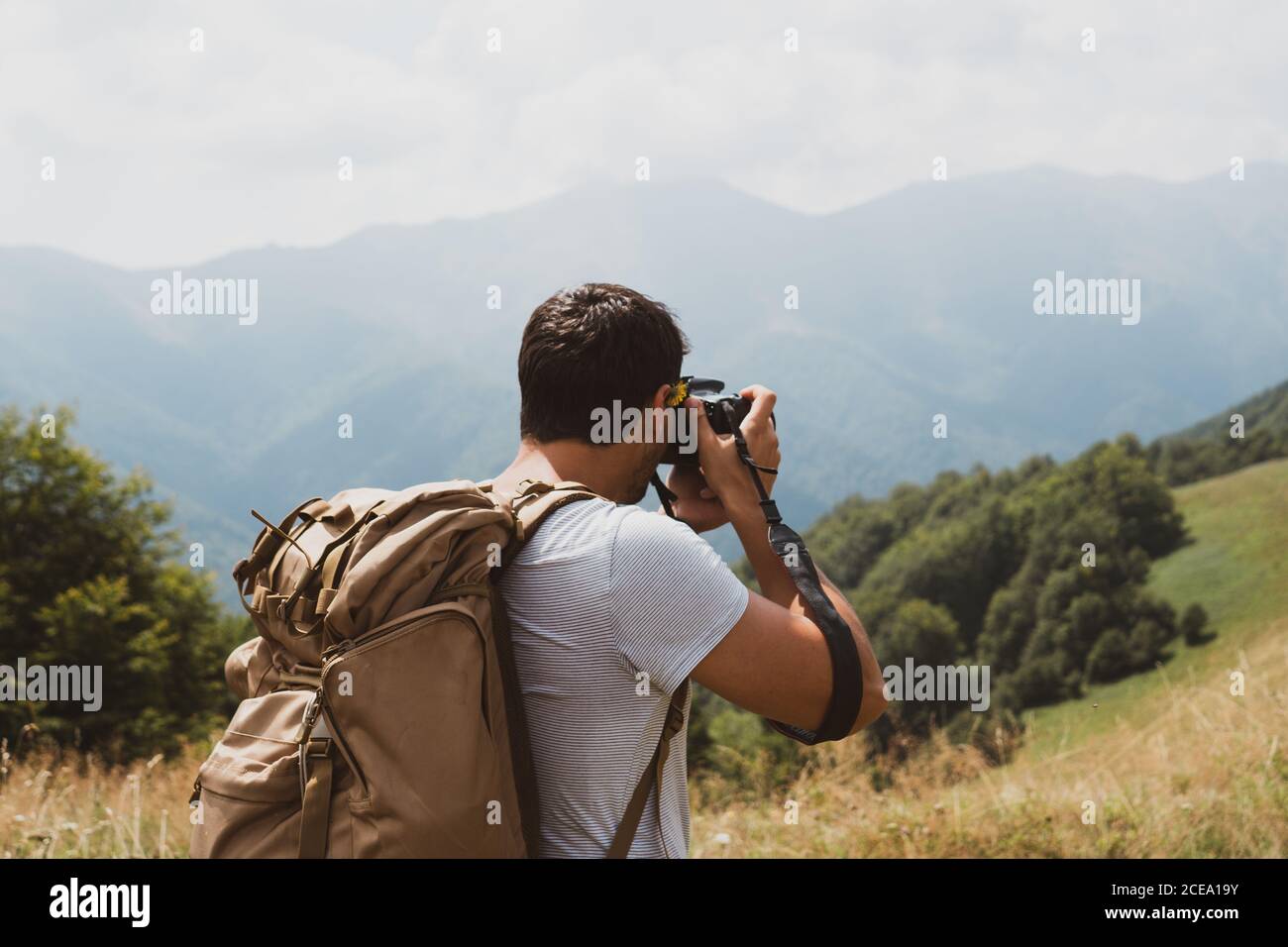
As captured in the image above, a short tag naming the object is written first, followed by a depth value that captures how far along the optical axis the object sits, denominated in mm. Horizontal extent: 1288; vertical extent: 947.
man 1602
